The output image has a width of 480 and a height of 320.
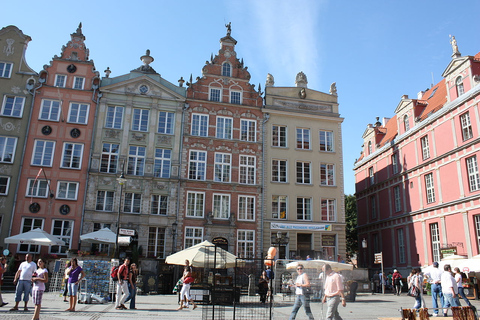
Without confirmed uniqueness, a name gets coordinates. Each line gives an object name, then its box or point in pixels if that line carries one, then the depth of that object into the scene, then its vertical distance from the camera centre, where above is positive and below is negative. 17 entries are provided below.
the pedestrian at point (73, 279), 13.32 -0.36
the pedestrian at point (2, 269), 13.67 -0.12
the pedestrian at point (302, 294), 10.67 -0.54
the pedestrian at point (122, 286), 14.31 -0.58
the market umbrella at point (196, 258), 16.34 +0.53
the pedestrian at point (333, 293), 10.08 -0.45
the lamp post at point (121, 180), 20.58 +4.38
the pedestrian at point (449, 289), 12.83 -0.36
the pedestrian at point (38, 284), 10.77 -0.47
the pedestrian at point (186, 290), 15.48 -0.72
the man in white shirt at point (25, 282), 12.93 -0.47
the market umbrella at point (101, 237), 21.83 +1.68
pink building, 26.56 +7.54
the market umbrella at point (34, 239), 21.45 +1.45
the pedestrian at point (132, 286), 14.52 -0.59
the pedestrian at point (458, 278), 16.29 -0.02
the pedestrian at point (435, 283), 14.18 -0.21
